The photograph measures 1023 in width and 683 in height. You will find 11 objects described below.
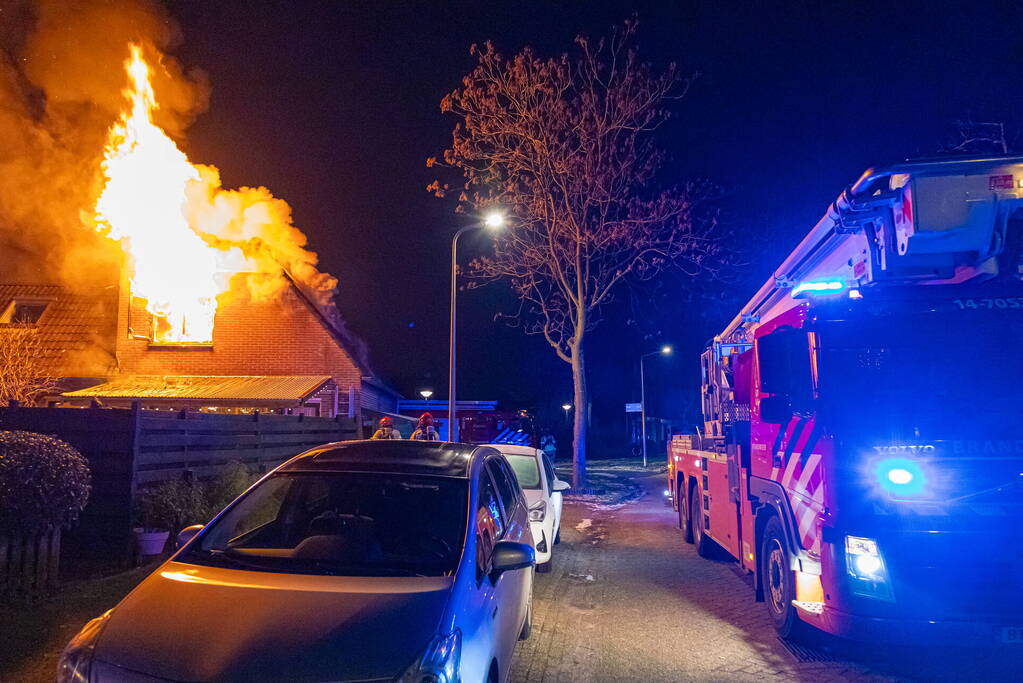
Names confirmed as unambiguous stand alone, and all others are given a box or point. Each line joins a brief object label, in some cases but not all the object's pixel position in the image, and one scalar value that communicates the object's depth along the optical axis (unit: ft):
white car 28.32
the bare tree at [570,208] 63.72
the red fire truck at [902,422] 15.29
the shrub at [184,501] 27.96
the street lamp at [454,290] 59.47
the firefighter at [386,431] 43.50
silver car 9.55
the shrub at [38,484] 20.49
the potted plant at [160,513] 26.78
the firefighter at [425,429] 47.39
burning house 67.00
